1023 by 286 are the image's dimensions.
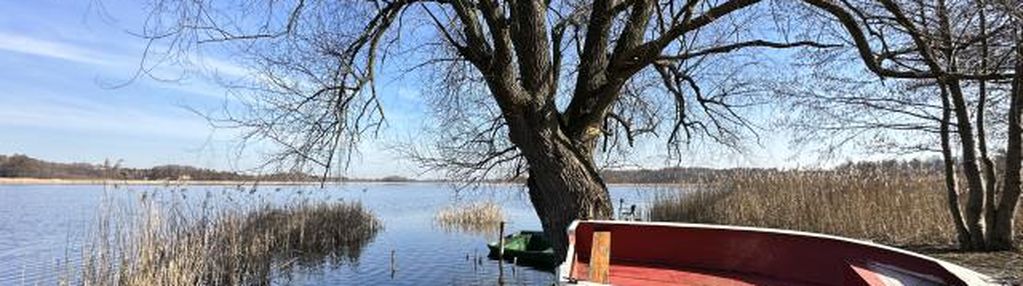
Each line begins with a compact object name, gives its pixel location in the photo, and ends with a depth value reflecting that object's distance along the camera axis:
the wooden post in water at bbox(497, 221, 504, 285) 15.25
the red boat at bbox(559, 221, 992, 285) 5.94
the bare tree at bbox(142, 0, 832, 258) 8.48
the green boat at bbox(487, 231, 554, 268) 15.91
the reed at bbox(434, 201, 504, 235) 26.06
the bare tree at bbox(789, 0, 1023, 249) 7.84
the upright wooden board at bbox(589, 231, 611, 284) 5.31
